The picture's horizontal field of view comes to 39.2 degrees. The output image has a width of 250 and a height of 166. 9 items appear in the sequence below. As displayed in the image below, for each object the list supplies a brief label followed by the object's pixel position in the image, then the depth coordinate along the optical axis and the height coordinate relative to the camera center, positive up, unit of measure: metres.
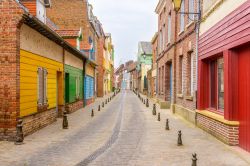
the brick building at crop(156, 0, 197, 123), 17.12 +1.73
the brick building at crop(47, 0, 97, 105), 35.53 +7.20
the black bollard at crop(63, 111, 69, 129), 14.20 -1.43
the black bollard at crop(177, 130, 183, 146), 10.27 -1.60
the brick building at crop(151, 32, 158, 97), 40.84 +2.68
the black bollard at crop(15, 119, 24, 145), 10.59 -1.43
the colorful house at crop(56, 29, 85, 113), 21.36 +0.78
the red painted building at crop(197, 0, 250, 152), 9.70 +0.53
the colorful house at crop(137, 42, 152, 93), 64.32 +4.78
